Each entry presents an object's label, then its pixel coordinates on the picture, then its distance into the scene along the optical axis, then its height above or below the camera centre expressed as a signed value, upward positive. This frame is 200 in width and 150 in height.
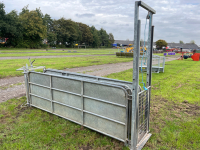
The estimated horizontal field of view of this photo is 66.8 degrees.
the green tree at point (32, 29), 55.62 +9.45
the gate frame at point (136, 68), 2.78 -0.31
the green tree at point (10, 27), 47.88 +8.67
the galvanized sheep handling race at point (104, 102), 3.21 -1.22
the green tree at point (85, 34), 90.44 +11.81
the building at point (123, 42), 154.50 +11.86
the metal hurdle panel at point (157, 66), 13.70 -1.16
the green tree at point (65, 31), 76.12 +11.76
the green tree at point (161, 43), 83.00 +5.56
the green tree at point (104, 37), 111.31 +12.08
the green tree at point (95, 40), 96.69 +8.76
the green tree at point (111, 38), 132.25 +13.46
